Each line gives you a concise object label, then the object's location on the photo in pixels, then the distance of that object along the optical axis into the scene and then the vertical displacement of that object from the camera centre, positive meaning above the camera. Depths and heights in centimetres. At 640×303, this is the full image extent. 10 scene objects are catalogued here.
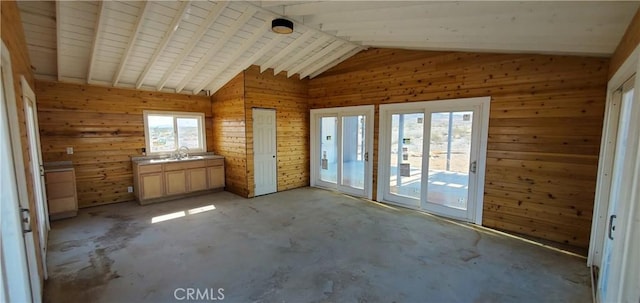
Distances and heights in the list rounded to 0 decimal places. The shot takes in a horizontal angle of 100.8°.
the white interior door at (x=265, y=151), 576 -56
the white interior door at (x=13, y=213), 164 -58
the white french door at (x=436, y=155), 414 -50
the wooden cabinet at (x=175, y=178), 517 -109
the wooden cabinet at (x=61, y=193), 427 -110
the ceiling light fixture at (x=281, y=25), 363 +138
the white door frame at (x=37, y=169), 291 -58
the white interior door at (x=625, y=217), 146 -52
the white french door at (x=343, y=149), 559 -51
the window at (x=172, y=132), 572 -13
